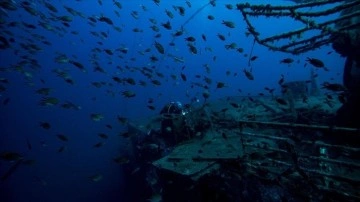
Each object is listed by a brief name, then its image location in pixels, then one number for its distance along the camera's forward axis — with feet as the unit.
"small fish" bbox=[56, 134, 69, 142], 29.79
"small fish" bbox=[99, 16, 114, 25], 31.48
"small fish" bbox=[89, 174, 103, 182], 30.03
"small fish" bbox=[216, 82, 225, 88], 29.15
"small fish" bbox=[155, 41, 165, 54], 28.90
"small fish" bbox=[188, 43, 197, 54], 31.83
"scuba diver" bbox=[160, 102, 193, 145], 35.01
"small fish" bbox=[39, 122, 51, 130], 28.45
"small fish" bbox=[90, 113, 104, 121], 31.28
